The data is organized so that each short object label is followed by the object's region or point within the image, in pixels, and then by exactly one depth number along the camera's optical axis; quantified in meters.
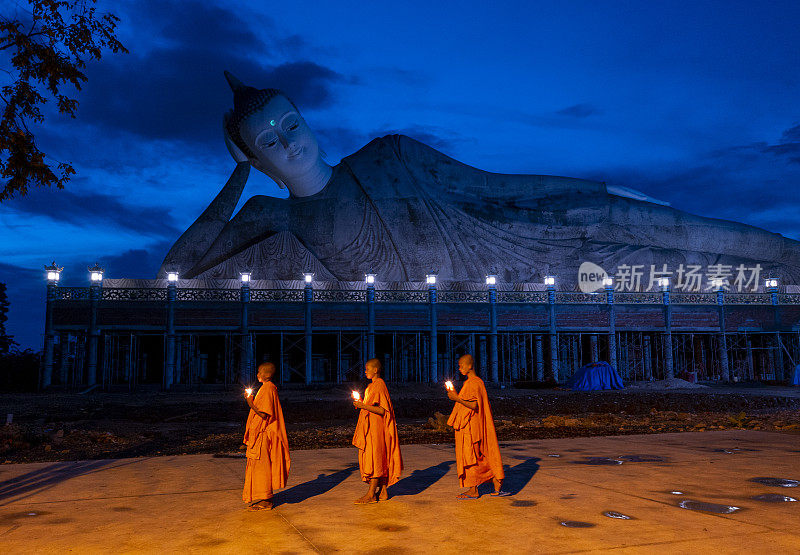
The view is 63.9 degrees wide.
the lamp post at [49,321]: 26.09
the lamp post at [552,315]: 30.28
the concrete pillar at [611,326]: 30.77
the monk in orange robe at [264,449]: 6.02
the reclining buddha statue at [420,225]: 33.16
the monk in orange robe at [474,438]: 6.43
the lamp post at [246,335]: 28.02
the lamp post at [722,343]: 31.34
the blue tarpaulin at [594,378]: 27.12
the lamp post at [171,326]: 27.41
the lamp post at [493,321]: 29.84
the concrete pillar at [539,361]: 31.00
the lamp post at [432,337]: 28.95
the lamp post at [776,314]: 31.92
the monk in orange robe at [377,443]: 6.27
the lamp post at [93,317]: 26.62
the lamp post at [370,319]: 28.97
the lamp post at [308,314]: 28.22
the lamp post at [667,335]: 30.89
